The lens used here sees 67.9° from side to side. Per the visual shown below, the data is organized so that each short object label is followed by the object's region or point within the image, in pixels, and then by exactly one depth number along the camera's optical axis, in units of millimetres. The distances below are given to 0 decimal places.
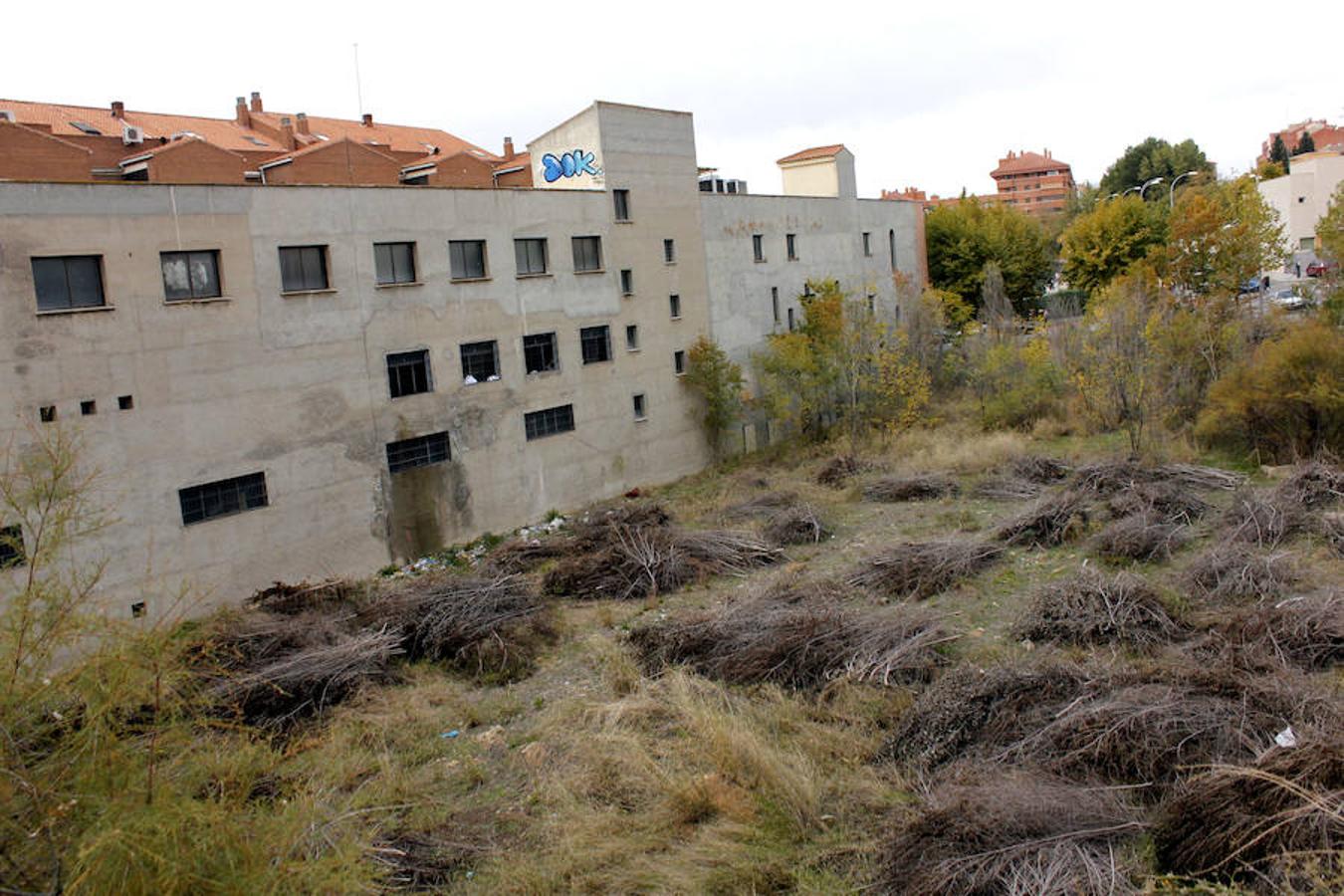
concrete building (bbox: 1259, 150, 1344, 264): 61531
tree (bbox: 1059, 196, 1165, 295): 43125
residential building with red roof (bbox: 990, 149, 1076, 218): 126125
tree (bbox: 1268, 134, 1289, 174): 94188
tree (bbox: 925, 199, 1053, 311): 45688
